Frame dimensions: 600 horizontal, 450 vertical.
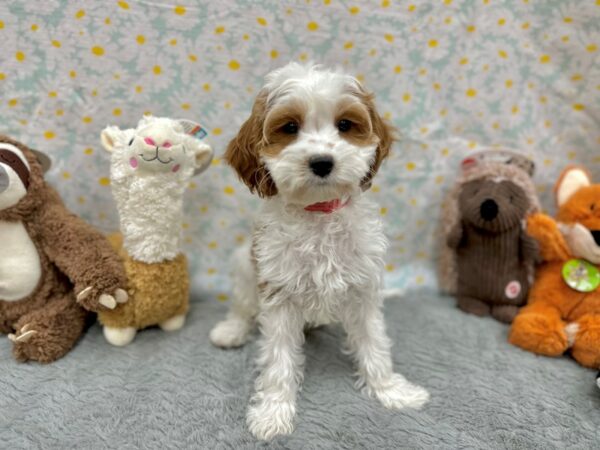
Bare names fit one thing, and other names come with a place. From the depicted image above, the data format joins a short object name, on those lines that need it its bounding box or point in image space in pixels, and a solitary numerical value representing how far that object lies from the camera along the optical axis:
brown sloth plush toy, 0.43
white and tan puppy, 0.34
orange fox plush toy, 0.45
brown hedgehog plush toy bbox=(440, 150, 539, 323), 0.50
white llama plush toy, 0.42
